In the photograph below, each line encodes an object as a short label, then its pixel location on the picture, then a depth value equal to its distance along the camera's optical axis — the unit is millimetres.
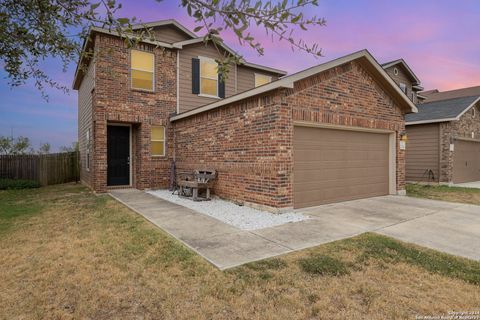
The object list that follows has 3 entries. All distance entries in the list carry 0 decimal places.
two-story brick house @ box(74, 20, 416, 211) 7035
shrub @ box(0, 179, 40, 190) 12836
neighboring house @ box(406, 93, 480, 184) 13570
